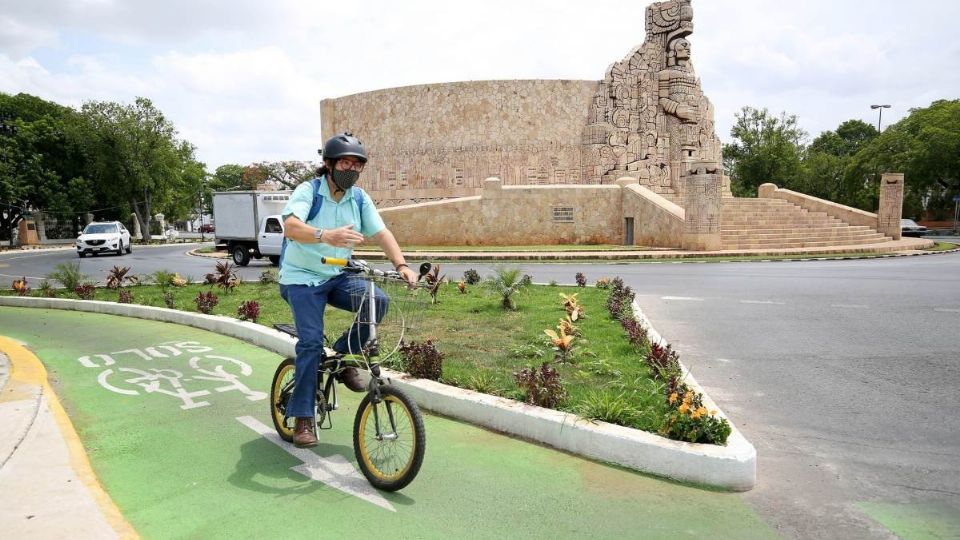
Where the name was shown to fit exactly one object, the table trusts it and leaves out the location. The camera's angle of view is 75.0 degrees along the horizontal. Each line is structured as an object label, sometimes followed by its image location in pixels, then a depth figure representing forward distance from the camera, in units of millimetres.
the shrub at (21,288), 12023
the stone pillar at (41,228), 48812
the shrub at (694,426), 3727
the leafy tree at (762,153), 50469
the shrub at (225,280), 11531
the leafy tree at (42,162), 41469
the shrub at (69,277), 11719
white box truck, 21781
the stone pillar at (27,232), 46728
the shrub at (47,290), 11580
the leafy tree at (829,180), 47091
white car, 26422
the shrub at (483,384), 4801
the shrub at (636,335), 6312
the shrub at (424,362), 5211
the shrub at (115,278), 12156
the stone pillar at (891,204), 25891
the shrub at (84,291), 11000
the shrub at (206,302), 8992
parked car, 35000
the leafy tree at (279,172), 59062
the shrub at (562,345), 5609
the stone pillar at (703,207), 21125
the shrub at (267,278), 12992
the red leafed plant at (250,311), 8172
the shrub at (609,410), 4090
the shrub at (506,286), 9203
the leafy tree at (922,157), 38803
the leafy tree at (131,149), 42750
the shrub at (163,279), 12273
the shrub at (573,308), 7634
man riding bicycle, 3645
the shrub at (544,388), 4410
